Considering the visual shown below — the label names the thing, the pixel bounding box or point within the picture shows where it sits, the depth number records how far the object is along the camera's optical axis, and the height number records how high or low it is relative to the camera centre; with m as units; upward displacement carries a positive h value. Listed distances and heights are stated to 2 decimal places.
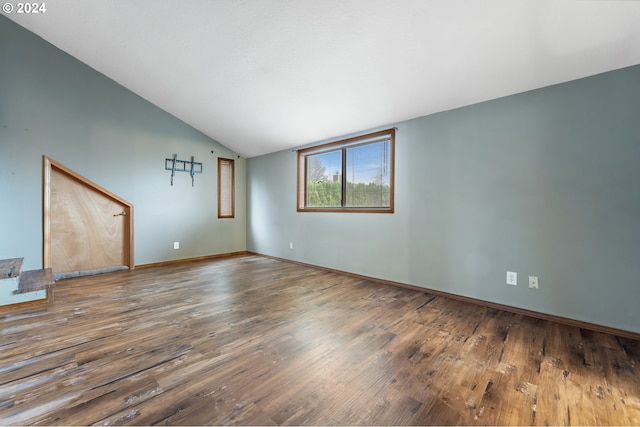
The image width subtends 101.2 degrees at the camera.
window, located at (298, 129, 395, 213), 3.68 +0.62
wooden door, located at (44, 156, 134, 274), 3.78 -0.15
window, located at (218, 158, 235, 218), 5.52 +0.54
